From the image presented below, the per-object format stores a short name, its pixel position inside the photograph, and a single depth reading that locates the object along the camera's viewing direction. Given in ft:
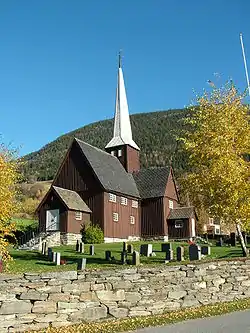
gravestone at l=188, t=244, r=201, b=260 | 69.62
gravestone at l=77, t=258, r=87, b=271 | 54.34
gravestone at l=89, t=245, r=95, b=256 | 99.41
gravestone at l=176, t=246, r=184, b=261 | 77.00
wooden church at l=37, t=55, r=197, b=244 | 152.76
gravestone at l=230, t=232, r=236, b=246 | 134.57
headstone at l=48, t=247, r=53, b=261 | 90.89
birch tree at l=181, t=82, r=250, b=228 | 71.41
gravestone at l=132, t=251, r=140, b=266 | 72.33
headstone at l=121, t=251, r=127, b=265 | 79.54
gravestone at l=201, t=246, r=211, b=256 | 86.79
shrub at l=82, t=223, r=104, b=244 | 148.35
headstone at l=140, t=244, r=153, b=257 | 89.74
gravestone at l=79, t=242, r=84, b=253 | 108.41
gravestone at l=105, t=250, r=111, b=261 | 85.56
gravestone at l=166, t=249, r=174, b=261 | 79.20
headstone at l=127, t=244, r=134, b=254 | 98.64
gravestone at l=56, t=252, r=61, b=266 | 80.04
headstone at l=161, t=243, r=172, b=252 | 87.18
